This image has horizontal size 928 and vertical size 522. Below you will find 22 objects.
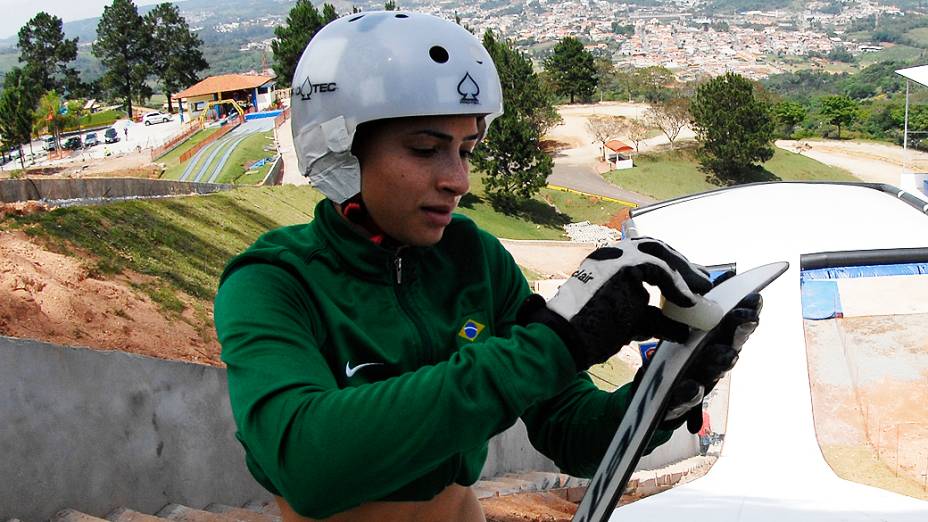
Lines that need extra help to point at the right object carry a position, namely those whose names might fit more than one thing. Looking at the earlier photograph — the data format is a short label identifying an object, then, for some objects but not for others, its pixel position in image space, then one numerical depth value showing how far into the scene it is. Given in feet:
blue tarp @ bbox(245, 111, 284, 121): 216.04
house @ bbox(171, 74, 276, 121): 234.17
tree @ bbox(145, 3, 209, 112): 275.80
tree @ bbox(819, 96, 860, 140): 260.42
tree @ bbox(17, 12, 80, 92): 273.95
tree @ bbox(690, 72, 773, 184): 170.01
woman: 4.75
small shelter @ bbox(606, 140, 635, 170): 181.78
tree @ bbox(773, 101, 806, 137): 258.37
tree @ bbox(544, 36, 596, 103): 234.38
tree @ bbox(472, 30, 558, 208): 135.13
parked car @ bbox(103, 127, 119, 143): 216.95
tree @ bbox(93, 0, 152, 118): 275.80
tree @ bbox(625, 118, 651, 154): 194.18
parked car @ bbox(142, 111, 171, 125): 241.82
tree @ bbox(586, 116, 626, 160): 197.26
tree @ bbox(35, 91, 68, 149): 201.75
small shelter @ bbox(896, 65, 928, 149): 109.86
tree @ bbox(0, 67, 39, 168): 189.67
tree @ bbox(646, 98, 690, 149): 191.93
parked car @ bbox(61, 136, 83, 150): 213.25
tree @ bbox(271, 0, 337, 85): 177.58
